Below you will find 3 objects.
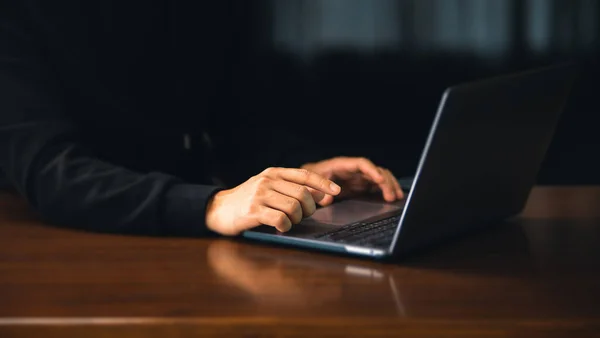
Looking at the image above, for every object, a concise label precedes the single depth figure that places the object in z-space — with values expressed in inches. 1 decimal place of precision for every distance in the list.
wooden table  70.6
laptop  75.8
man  84.4
